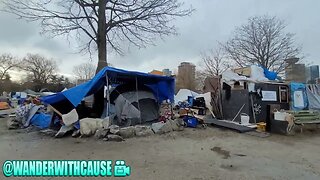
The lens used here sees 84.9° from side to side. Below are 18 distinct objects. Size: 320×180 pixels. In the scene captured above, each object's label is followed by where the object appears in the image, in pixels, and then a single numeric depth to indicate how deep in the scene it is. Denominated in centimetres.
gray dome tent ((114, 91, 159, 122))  753
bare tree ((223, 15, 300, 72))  1998
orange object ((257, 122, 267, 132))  755
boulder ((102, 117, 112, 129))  650
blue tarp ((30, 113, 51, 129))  775
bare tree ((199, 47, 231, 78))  2822
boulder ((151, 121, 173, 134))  684
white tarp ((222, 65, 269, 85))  887
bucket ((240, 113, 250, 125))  792
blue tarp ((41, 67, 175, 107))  673
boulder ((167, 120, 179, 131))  724
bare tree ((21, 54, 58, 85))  4499
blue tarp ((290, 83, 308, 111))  926
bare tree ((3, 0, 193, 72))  1067
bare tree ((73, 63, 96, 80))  4424
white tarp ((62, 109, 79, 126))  658
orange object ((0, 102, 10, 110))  1600
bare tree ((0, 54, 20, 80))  4363
